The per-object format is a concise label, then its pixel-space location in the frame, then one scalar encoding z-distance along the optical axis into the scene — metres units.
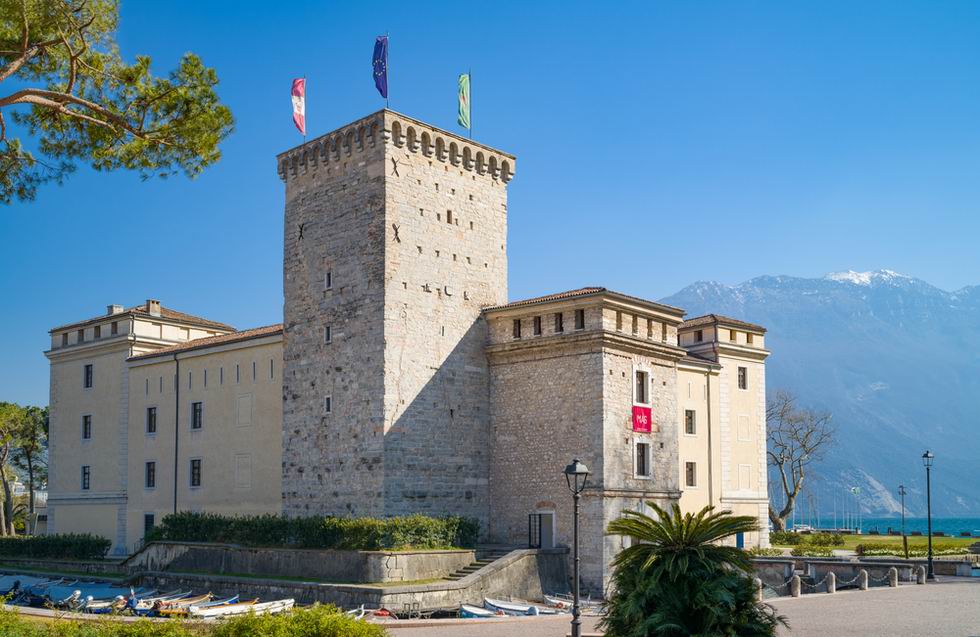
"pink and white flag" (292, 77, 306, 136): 38.38
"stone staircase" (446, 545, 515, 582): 31.58
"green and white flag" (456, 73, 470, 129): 37.86
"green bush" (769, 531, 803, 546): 55.31
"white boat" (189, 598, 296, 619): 27.09
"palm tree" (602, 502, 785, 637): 14.53
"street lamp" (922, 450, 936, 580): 36.34
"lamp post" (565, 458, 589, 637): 19.47
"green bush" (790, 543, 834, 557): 46.04
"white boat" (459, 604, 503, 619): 28.14
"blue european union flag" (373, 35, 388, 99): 35.97
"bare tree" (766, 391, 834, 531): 61.88
